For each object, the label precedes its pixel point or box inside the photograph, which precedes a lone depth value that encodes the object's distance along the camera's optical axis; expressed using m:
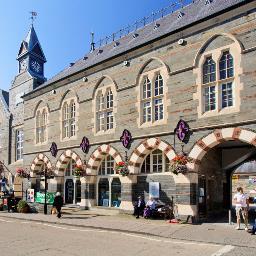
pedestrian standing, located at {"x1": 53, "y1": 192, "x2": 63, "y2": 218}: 14.10
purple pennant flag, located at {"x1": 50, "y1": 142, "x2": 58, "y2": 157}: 18.38
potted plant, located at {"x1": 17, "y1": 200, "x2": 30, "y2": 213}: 16.17
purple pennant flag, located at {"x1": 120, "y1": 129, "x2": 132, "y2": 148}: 14.44
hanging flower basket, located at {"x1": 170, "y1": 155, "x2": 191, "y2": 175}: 12.06
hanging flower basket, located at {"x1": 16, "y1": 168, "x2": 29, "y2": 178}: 19.98
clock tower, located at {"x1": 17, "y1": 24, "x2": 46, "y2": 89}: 22.98
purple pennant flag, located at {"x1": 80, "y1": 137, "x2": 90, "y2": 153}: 16.48
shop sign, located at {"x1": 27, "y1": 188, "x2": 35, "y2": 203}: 17.20
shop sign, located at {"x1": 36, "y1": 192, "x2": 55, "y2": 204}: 15.90
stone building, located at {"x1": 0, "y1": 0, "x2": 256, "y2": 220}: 11.57
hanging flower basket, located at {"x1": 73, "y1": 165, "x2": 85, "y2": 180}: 16.18
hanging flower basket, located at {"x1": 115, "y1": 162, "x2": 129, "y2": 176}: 14.13
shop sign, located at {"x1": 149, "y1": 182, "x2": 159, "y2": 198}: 13.54
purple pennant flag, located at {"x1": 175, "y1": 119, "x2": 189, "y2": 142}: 12.46
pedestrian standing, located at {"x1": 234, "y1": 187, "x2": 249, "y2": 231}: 10.43
